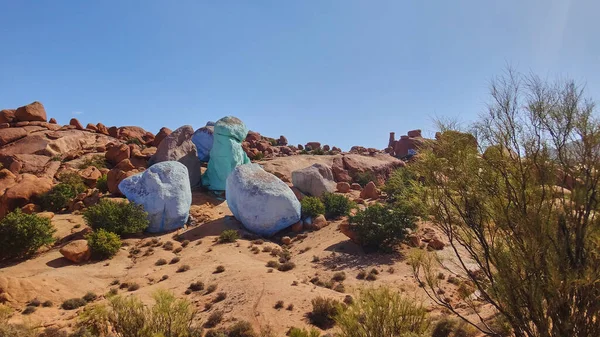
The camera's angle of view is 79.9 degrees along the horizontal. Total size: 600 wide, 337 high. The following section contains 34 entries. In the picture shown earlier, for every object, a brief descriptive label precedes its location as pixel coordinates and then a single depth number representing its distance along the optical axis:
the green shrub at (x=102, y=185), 22.20
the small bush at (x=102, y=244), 13.84
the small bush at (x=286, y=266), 13.13
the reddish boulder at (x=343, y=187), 26.75
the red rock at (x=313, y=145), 57.47
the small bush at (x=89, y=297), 10.45
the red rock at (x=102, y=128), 37.66
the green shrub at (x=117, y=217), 15.95
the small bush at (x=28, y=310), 9.29
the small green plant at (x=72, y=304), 9.95
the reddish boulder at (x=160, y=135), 36.62
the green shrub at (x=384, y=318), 5.99
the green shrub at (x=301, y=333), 6.63
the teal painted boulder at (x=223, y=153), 24.97
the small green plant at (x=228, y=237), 16.32
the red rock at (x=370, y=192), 25.19
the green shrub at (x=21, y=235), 13.52
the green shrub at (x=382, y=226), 15.12
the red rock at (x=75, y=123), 36.45
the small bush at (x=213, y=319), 8.63
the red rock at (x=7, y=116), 33.49
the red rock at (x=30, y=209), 18.00
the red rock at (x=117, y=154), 28.07
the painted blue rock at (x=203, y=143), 28.48
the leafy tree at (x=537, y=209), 4.82
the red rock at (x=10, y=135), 30.36
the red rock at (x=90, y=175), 23.22
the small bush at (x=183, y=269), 12.85
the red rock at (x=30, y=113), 34.47
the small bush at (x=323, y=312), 8.80
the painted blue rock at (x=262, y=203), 17.78
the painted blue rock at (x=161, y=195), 17.61
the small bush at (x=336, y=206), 20.52
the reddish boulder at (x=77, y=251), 13.28
